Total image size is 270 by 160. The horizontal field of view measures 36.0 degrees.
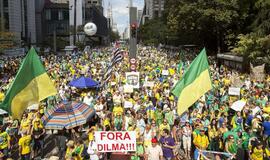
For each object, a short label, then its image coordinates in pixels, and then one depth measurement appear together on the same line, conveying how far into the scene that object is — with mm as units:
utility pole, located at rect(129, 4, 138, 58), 22852
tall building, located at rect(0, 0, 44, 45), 72125
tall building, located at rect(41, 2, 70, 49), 113000
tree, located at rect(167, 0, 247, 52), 39000
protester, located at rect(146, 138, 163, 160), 9250
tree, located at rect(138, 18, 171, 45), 98231
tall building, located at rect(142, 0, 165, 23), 196238
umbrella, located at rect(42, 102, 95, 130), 11000
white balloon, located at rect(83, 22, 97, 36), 37594
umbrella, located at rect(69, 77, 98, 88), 19492
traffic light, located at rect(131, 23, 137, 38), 22719
